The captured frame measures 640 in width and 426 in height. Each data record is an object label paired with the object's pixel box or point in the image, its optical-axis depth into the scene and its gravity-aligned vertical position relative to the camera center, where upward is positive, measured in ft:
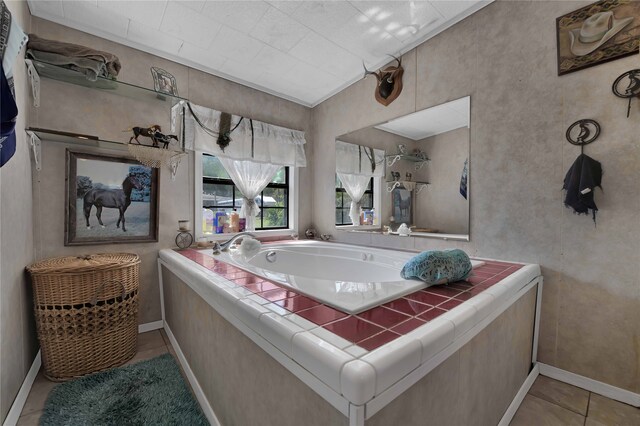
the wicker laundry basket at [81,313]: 4.84 -2.01
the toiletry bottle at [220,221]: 8.39 -0.34
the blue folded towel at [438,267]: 3.67 -0.83
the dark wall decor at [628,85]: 4.05 +1.99
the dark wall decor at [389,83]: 7.09 +3.56
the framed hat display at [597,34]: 4.12 +2.96
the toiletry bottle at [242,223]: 8.74 -0.43
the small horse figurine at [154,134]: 6.44 +1.93
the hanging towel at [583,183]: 4.31 +0.46
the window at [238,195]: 8.30 +0.52
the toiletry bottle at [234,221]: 8.59 -0.35
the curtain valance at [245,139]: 7.54 +2.35
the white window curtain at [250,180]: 8.55 +1.04
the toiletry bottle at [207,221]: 8.09 -0.33
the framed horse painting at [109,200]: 6.06 +0.26
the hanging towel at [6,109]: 2.77 +1.09
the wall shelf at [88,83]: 5.25 +2.93
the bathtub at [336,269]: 3.14 -1.14
